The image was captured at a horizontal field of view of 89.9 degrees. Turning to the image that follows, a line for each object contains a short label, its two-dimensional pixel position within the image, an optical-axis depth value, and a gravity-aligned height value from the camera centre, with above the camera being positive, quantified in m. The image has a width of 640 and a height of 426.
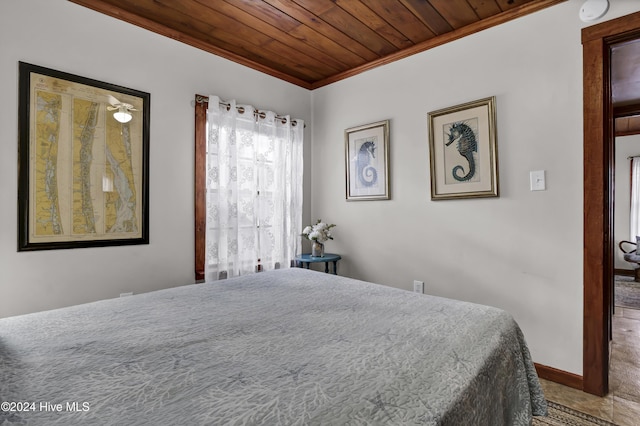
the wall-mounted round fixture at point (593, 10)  1.91 +1.22
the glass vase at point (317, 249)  3.14 -0.36
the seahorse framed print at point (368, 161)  2.95 +0.49
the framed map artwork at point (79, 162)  1.91 +0.33
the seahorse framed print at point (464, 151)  2.34 +0.47
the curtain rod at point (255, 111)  2.63 +0.93
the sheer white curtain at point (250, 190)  2.69 +0.21
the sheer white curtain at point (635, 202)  5.61 +0.17
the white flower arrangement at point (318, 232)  3.06 -0.19
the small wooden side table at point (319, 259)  3.01 -0.45
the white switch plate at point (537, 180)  2.13 +0.21
